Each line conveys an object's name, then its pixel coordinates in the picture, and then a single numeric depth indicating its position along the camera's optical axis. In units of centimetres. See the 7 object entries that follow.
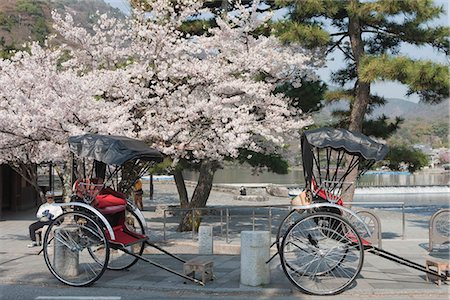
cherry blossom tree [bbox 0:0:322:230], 1020
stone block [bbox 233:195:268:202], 2852
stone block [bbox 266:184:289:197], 3281
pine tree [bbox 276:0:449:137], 1063
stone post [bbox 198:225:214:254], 1049
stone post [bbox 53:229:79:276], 809
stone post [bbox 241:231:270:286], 744
